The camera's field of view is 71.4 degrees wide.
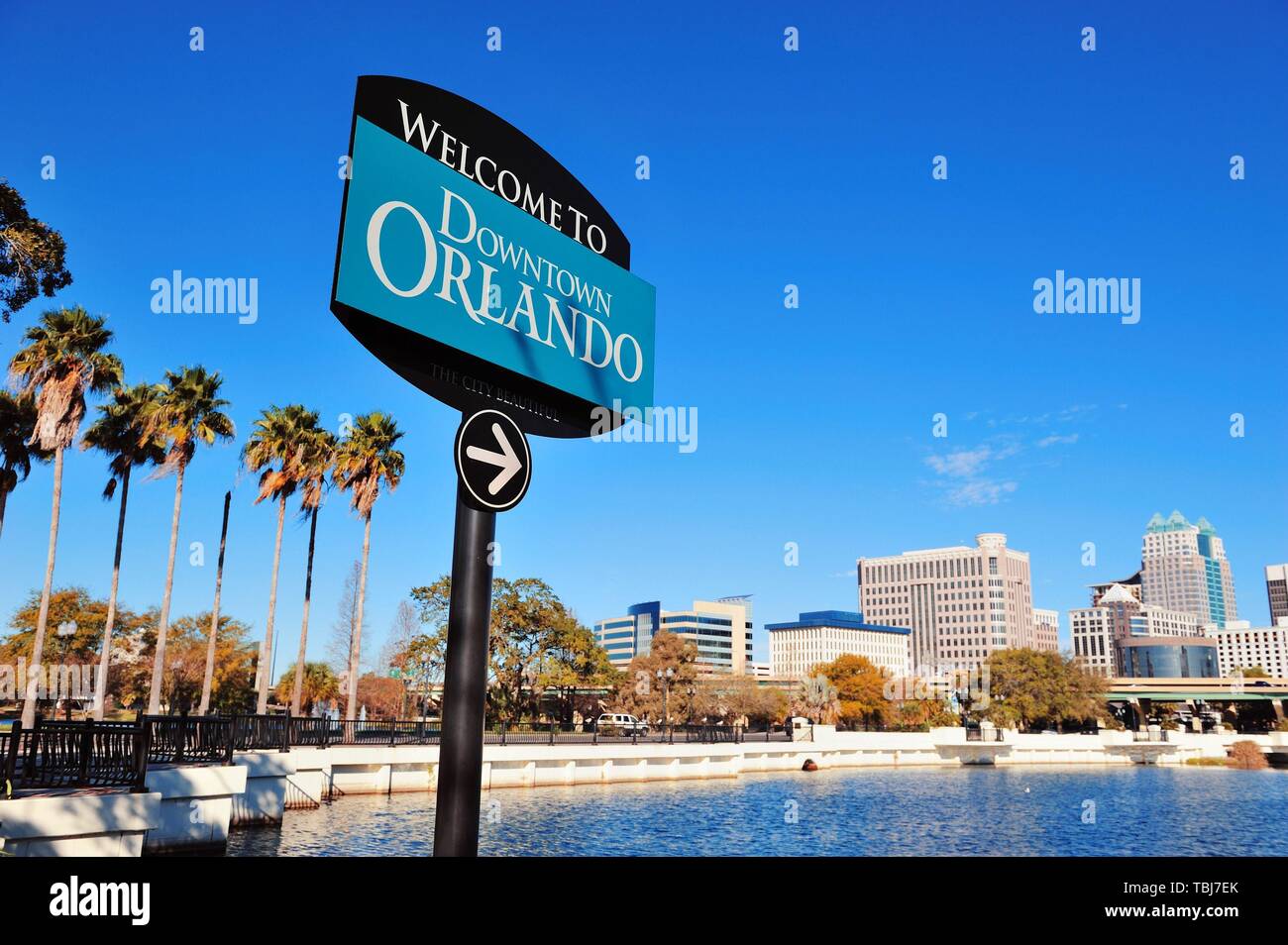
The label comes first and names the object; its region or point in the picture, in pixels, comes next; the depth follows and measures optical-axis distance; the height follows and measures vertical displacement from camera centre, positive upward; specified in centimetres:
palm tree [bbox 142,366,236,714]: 3844 +1038
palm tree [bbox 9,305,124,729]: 3098 +1000
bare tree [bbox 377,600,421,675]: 6919 +263
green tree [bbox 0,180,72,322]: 1759 +798
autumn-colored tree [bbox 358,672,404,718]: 9075 -312
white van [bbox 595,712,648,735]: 6619 -442
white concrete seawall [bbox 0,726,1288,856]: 1312 -415
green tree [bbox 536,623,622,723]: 6378 +35
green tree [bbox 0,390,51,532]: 3438 +863
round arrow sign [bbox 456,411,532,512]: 464 +107
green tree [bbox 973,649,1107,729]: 10431 -238
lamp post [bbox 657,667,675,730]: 7743 -74
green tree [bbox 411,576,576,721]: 6209 +243
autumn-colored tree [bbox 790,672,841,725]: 9294 -341
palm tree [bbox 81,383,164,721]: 3847 +959
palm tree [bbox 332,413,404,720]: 4581 +1016
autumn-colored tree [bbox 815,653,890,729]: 9514 -240
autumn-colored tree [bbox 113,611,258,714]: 7056 -60
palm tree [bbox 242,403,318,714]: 4278 +1017
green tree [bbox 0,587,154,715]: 6650 +245
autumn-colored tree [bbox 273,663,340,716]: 9300 -218
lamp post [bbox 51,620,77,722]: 5231 +185
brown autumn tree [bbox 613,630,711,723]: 7919 -128
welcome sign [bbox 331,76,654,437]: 464 +225
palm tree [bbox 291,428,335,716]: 4388 +924
